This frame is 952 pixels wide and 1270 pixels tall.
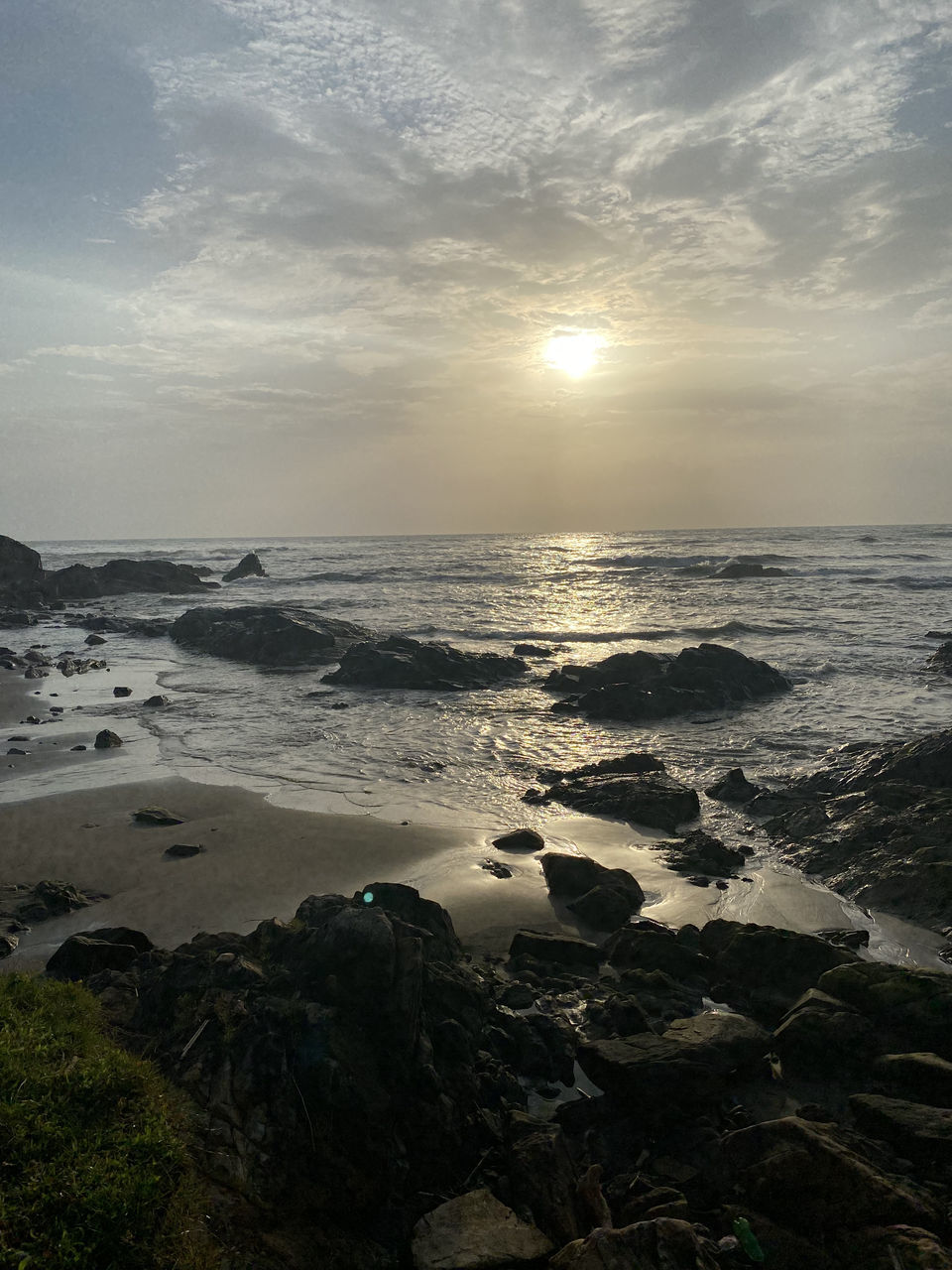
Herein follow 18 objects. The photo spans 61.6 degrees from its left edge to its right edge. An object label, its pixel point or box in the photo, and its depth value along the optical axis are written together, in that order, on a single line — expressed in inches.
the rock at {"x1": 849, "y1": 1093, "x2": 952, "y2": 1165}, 220.4
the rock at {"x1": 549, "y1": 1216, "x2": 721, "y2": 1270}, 181.2
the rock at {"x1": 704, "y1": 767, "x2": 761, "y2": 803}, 594.2
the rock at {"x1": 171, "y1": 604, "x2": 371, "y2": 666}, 1294.3
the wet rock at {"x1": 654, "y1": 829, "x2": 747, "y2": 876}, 466.3
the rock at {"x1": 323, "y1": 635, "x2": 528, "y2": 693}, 1051.9
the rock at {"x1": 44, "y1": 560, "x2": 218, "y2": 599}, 2364.7
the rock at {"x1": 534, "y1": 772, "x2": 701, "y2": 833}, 552.4
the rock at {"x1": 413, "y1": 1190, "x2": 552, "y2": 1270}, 189.5
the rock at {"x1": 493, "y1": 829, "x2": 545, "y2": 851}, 503.5
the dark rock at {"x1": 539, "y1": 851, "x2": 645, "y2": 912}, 426.9
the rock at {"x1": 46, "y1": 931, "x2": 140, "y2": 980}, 308.3
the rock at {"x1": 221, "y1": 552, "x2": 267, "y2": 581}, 3130.7
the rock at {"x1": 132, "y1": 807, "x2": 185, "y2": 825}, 533.3
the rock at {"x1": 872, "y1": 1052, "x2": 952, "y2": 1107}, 248.5
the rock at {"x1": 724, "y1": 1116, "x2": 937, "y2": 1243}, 198.1
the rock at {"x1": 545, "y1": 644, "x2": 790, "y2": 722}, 883.4
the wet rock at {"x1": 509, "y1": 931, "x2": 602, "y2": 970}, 354.6
